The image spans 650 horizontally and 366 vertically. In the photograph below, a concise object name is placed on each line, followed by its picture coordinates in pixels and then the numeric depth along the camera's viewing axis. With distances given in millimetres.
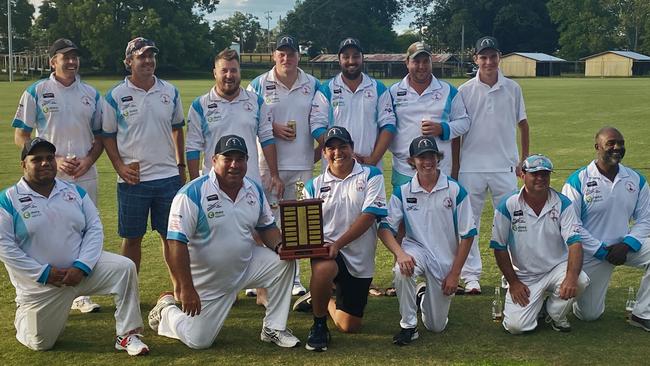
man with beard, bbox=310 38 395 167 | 6566
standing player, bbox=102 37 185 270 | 6133
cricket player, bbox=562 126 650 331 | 5824
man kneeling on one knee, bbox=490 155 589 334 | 5582
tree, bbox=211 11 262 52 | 116312
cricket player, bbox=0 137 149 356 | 5062
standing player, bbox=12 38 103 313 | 6141
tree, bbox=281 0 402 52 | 101125
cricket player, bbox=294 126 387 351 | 5562
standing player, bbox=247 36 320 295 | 6656
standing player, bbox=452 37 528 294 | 7008
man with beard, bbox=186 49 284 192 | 6180
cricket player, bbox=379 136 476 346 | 5633
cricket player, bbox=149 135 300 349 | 5184
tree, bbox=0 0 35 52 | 81688
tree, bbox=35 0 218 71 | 72812
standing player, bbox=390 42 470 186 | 6652
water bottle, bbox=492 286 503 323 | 5926
